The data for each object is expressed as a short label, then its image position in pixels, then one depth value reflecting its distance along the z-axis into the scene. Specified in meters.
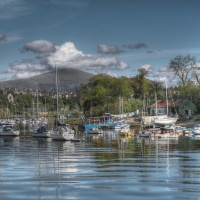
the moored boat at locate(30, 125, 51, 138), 84.06
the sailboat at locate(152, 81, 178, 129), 105.94
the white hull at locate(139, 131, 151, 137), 81.49
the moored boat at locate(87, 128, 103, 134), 99.33
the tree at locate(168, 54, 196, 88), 144.75
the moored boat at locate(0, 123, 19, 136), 92.19
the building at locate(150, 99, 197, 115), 138.25
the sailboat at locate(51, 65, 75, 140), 73.62
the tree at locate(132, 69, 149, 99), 171.00
